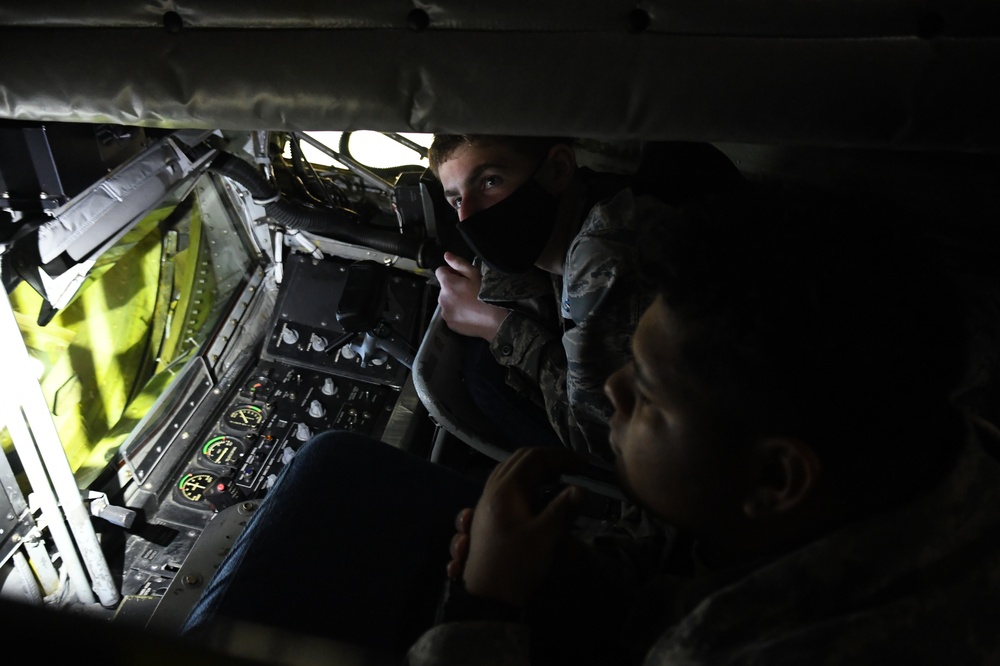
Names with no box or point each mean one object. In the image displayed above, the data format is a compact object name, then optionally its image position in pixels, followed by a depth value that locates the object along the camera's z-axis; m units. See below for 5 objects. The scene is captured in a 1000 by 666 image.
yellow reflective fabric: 2.49
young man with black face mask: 1.75
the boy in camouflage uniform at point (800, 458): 0.79
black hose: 3.00
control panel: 2.85
